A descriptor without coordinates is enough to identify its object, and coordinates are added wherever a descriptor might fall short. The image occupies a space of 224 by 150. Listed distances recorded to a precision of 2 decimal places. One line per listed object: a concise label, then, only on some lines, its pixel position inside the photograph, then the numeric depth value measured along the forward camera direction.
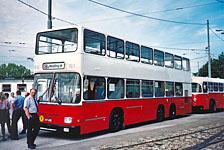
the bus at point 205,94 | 23.05
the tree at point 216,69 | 68.94
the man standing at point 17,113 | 11.07
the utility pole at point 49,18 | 14.37
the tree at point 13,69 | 82.07
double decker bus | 10.80
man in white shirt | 9.30
